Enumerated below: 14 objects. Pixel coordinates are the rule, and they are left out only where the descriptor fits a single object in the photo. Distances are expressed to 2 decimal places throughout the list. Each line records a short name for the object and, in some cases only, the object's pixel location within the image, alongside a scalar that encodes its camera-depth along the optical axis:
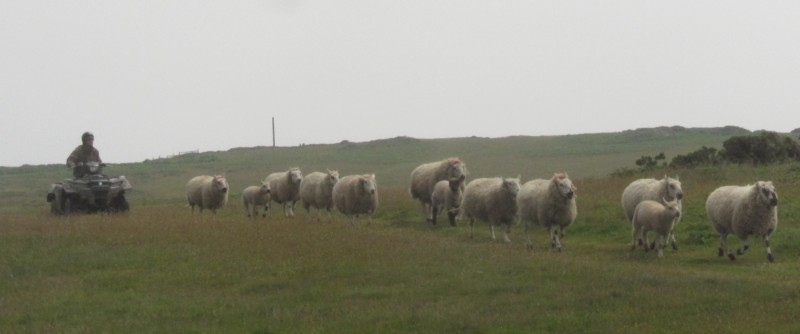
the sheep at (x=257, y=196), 31.55
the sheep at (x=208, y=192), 31.18
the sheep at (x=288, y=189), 32.06
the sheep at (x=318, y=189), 29.84
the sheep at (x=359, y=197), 27.22
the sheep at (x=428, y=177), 28.74
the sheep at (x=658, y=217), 19.14
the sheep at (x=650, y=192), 21.14
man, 26.83
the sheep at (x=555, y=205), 20.95
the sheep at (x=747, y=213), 18.64
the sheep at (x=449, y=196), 26.98
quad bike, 26.56
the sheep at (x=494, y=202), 23.12
